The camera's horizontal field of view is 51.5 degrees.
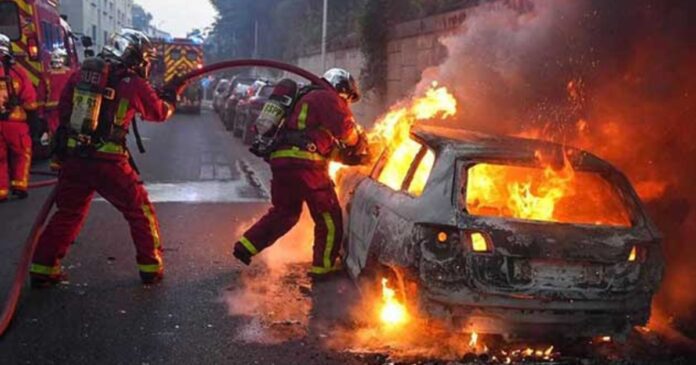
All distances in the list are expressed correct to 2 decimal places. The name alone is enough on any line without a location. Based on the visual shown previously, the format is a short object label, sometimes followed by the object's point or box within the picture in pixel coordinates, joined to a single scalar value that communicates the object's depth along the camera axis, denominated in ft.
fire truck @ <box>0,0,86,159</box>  39.88
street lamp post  80.83
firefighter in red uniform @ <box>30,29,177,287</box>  17.10
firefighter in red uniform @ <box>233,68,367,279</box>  18.63
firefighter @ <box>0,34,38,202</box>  28.55
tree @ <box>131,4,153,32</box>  321.30
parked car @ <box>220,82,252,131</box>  69.00
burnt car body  13.28
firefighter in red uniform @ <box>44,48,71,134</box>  41.37
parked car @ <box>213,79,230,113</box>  82.34
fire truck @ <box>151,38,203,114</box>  99.91
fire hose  15.19
